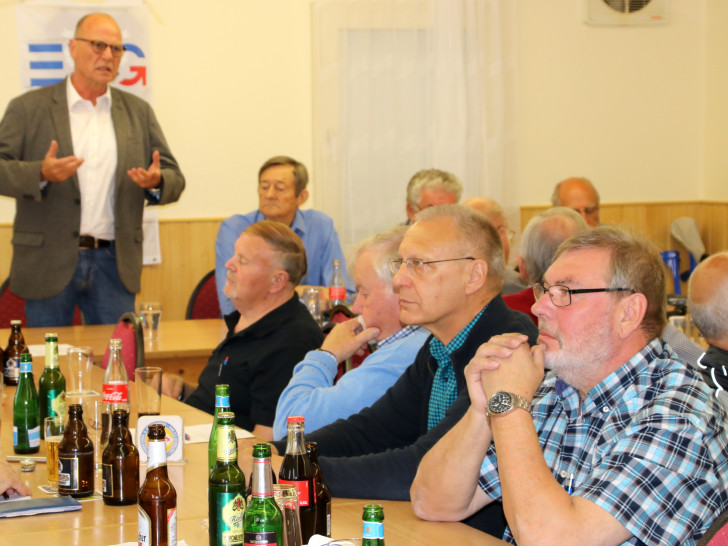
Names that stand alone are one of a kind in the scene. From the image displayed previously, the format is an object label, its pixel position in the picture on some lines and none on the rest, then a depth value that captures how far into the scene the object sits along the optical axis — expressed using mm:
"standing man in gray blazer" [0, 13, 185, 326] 4781
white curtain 6691
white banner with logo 6035
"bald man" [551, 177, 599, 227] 5926
